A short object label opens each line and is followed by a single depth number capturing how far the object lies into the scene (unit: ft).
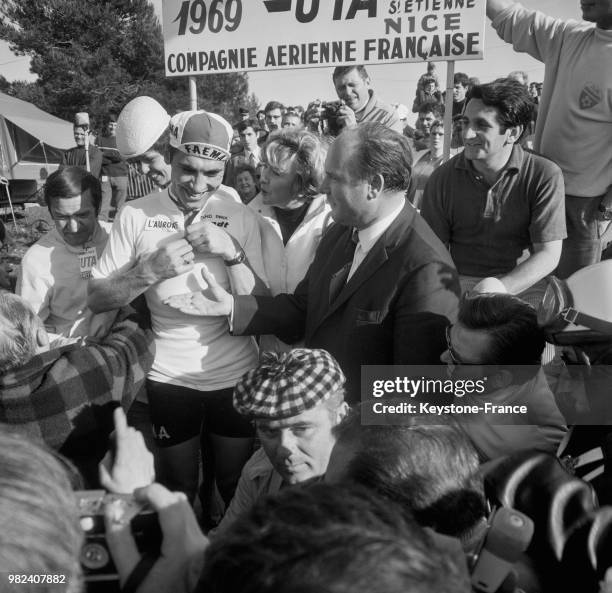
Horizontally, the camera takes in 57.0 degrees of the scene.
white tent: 44.83
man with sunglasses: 5.46
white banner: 10.91
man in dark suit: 5.94
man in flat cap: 5.38
